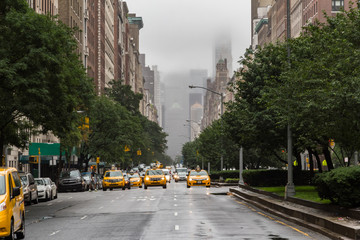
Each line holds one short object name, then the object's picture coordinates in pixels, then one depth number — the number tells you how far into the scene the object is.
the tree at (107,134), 85.88
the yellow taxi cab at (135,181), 77.46
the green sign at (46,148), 69.50
